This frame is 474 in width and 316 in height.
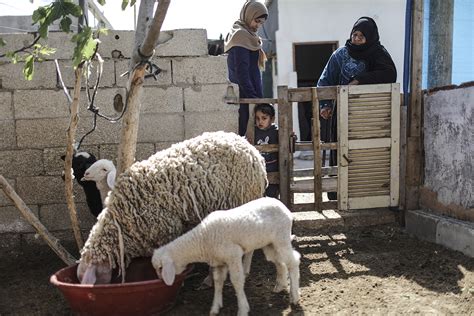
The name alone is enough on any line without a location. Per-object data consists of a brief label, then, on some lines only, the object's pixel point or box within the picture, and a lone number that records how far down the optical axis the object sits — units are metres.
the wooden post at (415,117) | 5.06
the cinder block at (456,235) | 4.17
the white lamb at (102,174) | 4.06
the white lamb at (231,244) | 3.20
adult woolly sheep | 3.46
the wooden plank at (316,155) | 4.97
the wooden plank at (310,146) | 5.04
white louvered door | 5.00
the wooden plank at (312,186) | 5.11
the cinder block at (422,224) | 4.69
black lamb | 4.47
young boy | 5.03
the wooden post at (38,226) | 3.79
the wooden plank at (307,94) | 5.00
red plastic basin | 3.09
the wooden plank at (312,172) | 5.27
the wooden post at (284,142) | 4.96
